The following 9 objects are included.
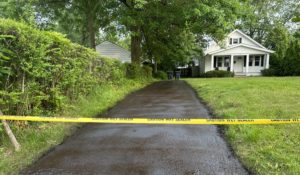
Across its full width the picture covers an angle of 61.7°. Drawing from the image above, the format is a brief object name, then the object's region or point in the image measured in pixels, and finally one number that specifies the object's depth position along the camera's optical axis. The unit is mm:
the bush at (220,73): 28188
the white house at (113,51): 31094
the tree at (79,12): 17172
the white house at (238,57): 29562
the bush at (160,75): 29750
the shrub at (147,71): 21123
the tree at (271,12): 35438
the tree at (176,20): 12969
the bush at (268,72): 27688
